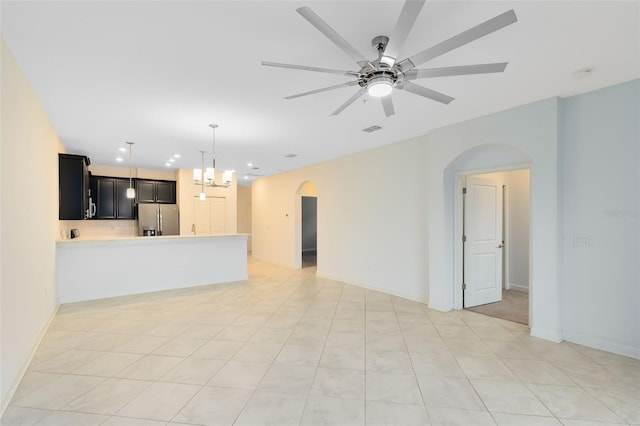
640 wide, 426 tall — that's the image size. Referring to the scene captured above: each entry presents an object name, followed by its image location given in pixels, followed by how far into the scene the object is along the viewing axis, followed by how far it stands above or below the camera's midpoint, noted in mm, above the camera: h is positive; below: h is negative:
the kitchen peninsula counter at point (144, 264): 4887 -950
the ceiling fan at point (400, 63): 1489 +964
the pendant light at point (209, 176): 5031 +659
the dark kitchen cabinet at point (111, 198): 7070 +373
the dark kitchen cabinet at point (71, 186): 4793 +448
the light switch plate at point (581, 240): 3201 -319
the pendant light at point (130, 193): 5699 +391
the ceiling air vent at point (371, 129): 4355 +1253
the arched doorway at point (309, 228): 11289 -603
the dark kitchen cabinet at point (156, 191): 7613 +585
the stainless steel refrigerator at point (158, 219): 7559 -157
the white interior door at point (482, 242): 4578 -482
